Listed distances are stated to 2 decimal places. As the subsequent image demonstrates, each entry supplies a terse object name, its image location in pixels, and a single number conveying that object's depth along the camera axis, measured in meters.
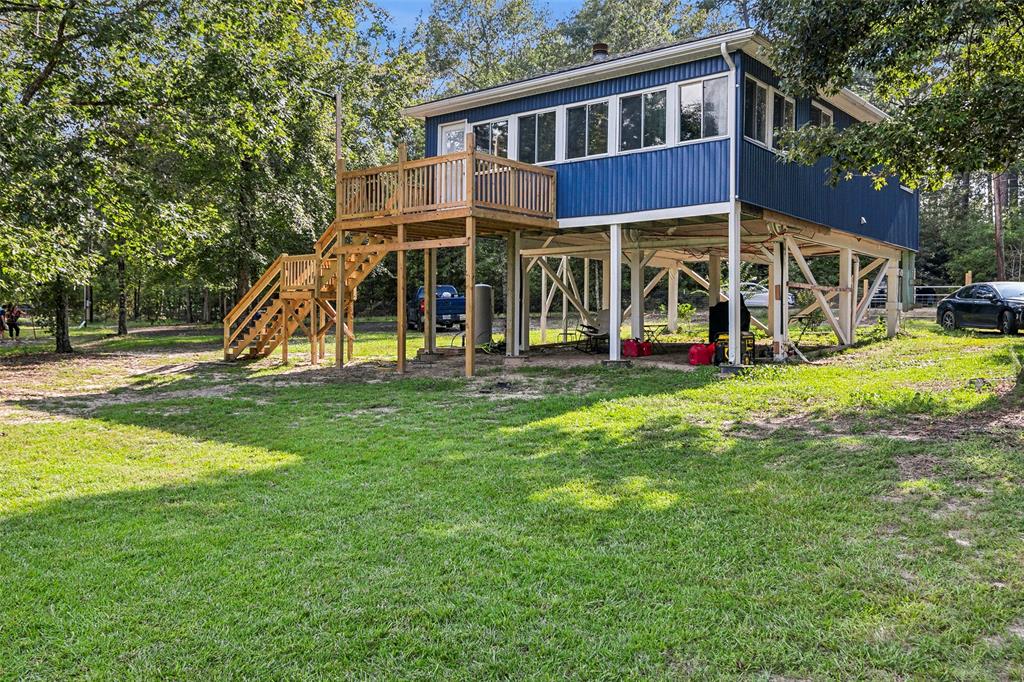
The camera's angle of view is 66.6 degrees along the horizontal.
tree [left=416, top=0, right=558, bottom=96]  46.62
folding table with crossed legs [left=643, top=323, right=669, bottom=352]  19.08
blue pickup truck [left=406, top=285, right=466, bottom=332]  28.62
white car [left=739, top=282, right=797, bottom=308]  35.65
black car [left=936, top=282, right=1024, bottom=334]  19.20
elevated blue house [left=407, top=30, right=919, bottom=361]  13.81
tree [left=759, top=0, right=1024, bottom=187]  9.66
